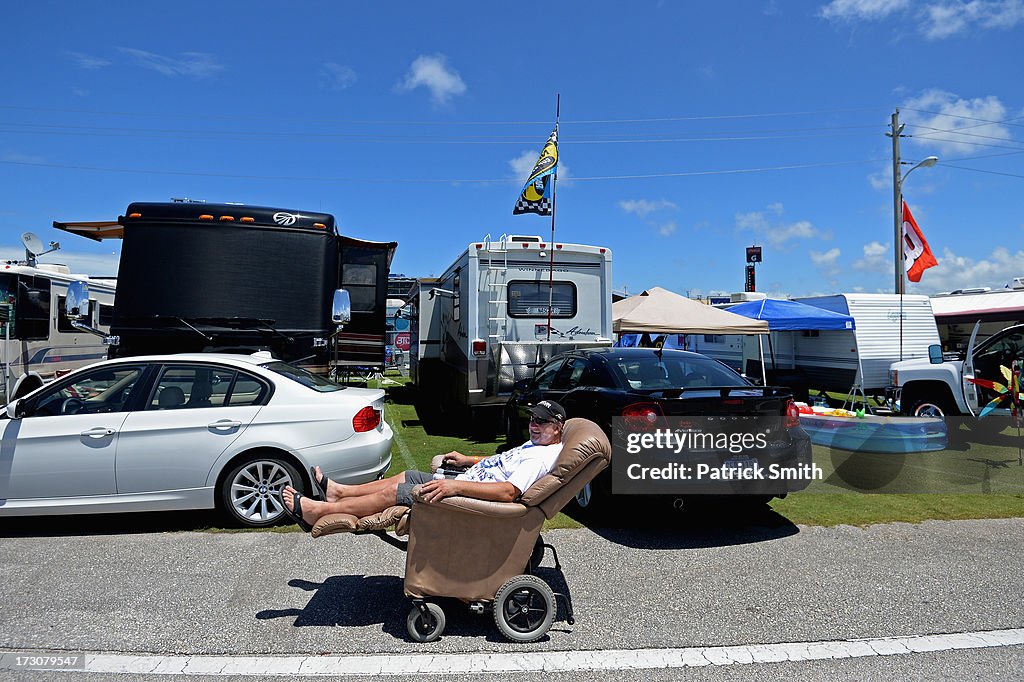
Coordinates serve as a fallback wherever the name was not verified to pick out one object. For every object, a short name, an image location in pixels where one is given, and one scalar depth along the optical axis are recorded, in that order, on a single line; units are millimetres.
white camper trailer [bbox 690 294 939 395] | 15453
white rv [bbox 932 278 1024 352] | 18053
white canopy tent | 11516
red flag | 14945
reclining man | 3877
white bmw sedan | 5578
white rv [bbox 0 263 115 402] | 10711
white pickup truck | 9977
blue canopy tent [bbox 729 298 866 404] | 13539
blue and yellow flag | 10977
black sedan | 5641
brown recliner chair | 3848
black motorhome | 8320
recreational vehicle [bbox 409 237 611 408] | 10367
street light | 20031
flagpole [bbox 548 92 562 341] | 10538
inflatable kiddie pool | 9180
